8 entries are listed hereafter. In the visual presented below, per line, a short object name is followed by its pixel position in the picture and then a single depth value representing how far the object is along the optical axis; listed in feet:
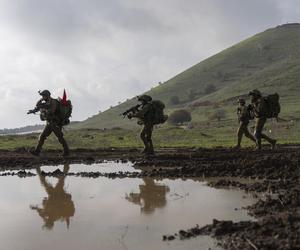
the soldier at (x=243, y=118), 40.20
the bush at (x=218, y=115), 124.62
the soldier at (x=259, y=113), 38.09
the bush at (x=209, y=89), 210.89
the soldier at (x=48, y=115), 36.00
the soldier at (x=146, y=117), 36.15
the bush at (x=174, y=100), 211.09
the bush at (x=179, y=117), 129.68
